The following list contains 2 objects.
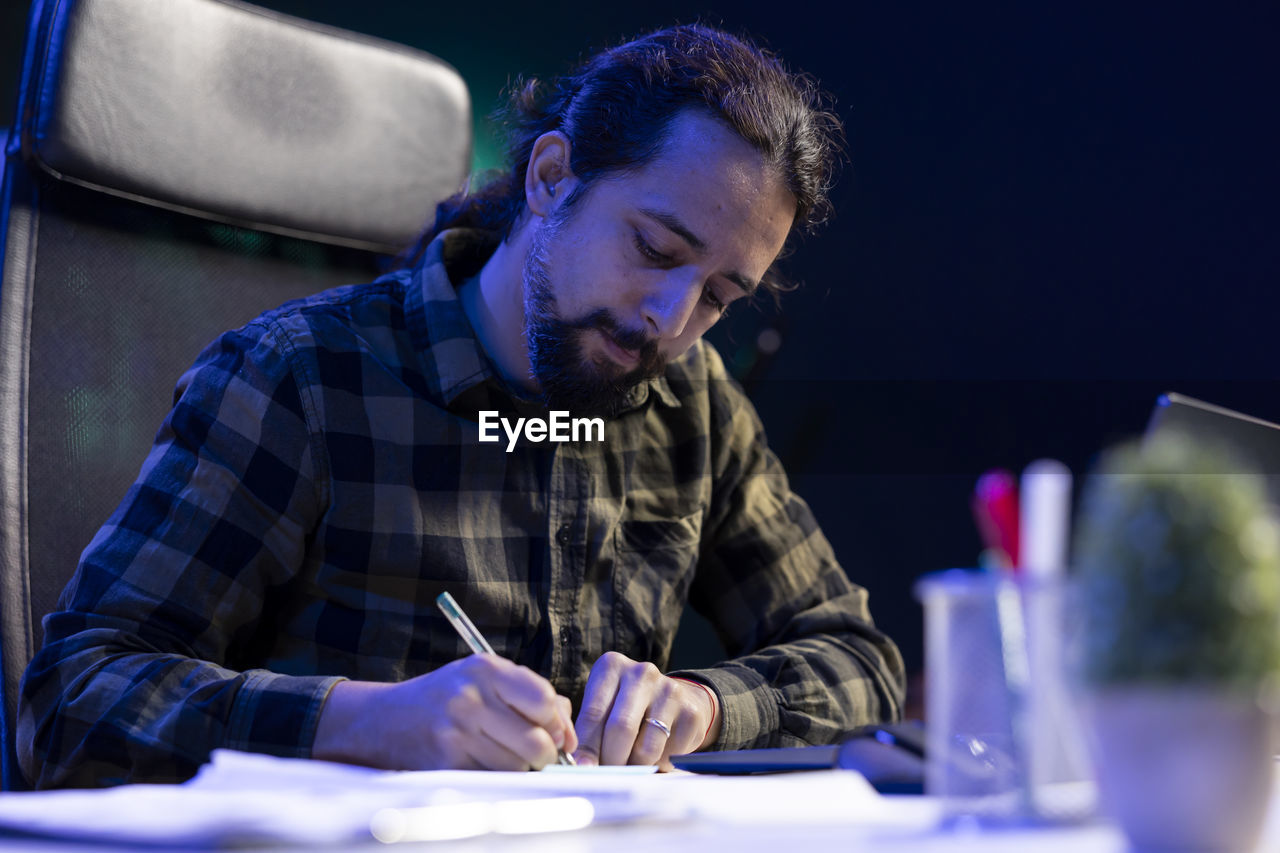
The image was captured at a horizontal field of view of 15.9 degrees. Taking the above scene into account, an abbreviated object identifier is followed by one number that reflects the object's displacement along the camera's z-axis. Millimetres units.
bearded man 2994
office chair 3238
